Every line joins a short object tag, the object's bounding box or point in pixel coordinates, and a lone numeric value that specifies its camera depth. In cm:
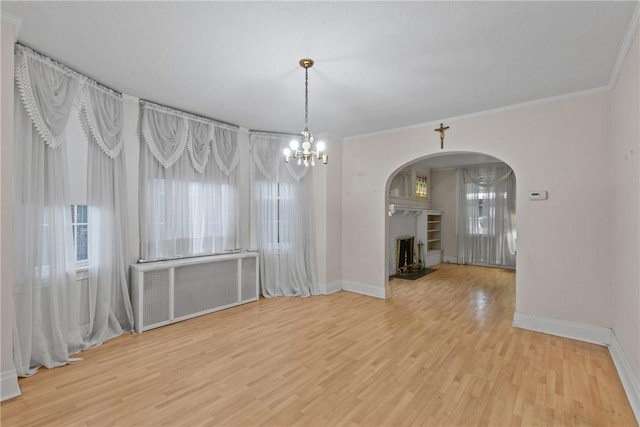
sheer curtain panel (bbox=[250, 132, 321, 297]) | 522
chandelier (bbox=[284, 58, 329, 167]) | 318
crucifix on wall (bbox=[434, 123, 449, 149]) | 456
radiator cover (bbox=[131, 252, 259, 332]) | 371
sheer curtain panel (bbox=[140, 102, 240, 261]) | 395
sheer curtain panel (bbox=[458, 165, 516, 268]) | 805
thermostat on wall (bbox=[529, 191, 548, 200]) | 377
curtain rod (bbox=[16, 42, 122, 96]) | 263
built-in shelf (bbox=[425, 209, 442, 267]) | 840
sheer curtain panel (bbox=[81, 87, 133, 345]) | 331
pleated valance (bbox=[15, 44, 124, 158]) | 265
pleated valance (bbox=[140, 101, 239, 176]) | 395
